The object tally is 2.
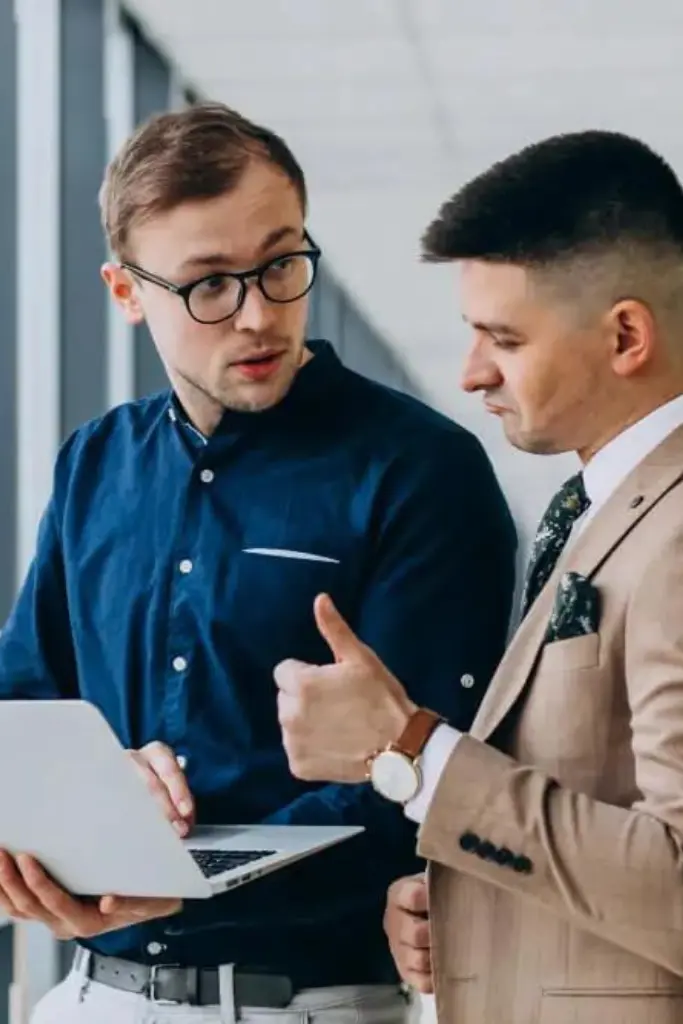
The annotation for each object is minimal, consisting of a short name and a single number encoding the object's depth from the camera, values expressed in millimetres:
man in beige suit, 2704
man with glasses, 3136
